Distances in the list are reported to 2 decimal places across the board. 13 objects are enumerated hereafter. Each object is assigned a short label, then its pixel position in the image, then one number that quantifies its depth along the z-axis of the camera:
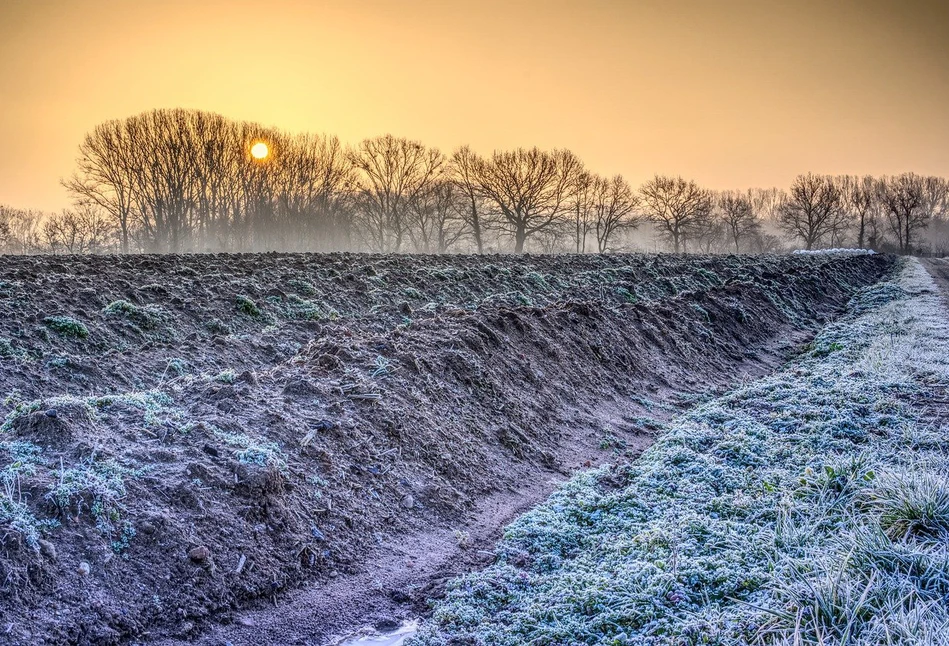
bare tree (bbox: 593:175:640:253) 72.06
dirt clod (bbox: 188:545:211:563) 4.33
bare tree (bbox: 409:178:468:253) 66.12
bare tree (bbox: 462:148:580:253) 60.44
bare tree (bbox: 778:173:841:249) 89.31
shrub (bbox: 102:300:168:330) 10.66
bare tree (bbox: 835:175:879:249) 95.50
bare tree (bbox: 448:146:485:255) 62.75
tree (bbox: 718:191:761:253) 91.75
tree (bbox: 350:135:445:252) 69.19
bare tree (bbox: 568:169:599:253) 66.38
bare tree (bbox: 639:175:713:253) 78.00
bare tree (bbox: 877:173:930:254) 87.21
